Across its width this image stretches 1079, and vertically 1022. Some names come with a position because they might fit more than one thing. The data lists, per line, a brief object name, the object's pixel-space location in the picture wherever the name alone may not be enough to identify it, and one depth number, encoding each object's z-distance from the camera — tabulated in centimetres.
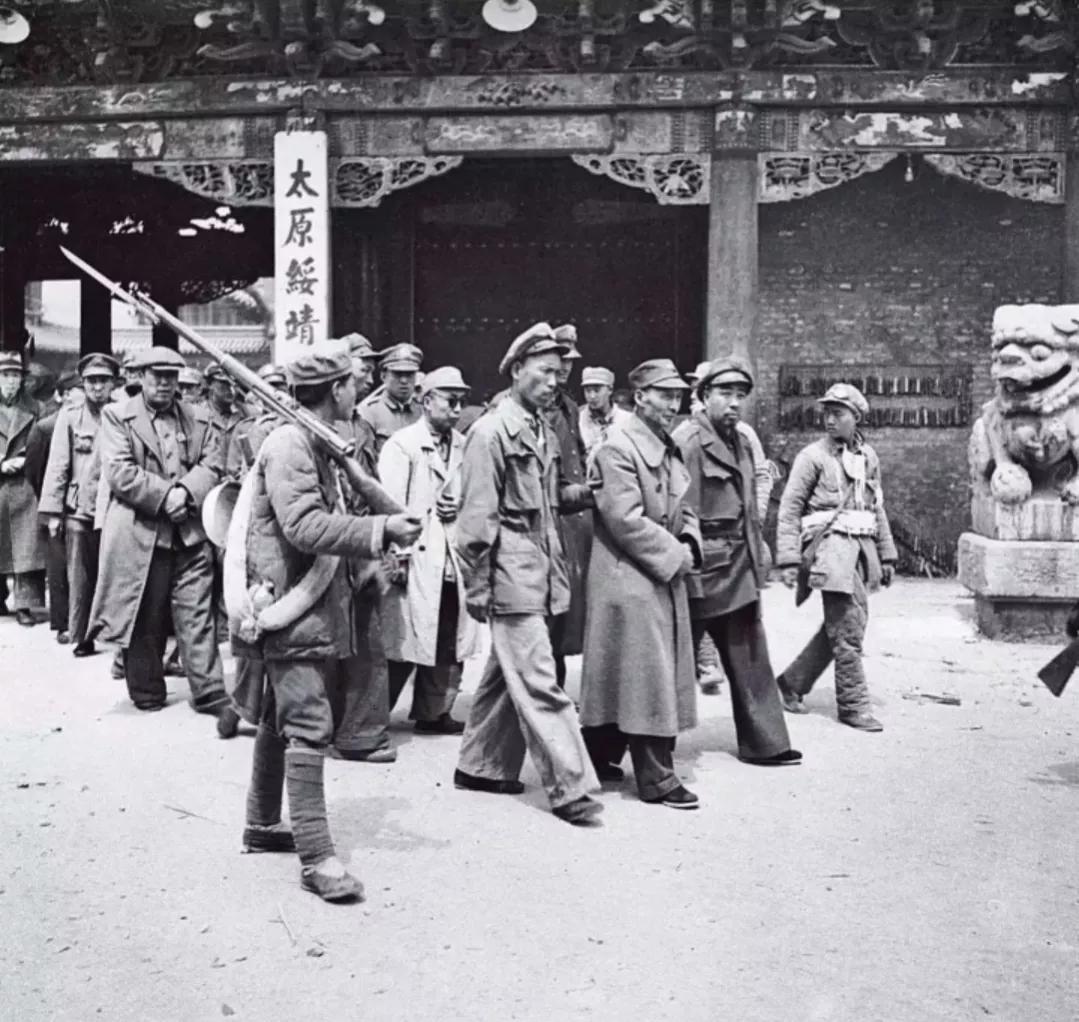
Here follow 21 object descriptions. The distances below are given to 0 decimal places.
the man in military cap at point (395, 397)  735
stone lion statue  895
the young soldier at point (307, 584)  425
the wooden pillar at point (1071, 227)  1143
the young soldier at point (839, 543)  680
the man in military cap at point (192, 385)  995
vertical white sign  1166
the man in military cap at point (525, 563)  513
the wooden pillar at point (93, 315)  1644
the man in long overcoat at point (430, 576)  658
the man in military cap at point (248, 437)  766
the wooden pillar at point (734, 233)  1154
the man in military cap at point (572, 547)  645
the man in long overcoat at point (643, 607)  532
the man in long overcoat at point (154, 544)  685
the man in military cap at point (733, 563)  596
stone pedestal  897
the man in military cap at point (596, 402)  939
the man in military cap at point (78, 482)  881
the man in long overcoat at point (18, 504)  1024
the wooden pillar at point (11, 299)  1570
